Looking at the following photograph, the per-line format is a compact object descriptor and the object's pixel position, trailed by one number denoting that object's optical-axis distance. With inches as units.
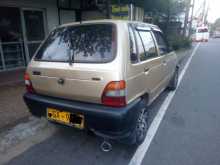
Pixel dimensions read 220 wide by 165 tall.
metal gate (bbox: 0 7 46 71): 255.9
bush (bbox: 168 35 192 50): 594.8
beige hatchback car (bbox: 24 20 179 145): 84.7
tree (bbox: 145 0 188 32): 463.3
